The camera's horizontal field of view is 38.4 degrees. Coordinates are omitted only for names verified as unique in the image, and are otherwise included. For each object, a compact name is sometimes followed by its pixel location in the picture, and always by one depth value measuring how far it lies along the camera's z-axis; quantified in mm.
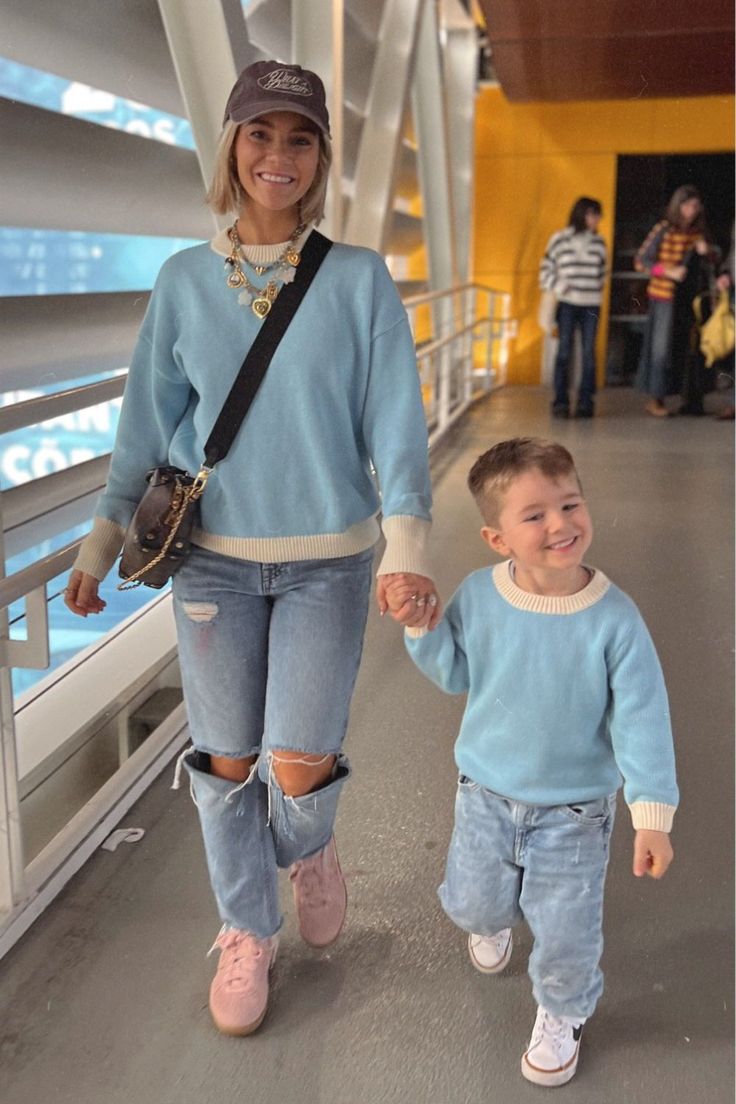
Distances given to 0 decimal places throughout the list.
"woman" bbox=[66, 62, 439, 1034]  1208
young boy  1212
